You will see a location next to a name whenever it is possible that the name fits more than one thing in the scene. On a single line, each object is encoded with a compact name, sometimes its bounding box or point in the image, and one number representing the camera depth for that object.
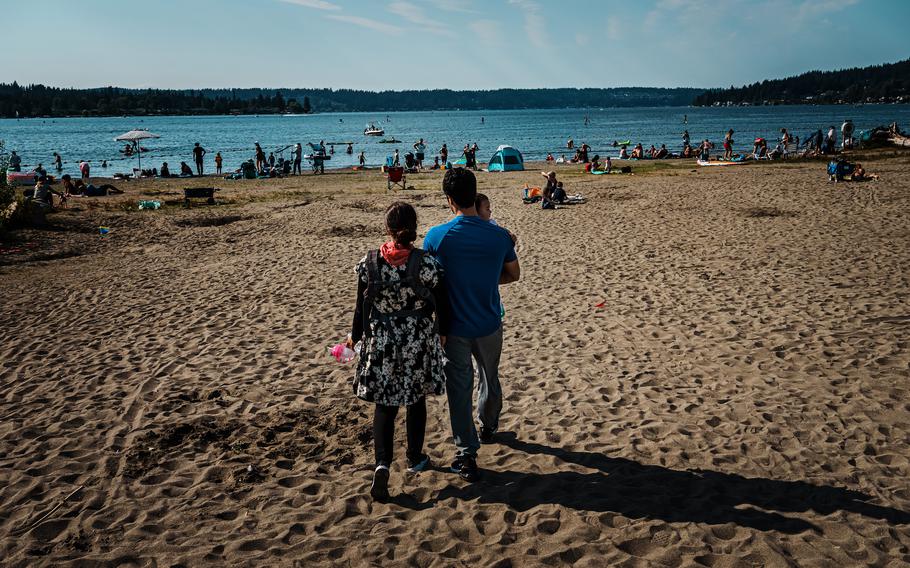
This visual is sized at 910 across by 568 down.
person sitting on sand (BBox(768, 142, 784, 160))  33.90
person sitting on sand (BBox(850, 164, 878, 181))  20.85
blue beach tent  34.28
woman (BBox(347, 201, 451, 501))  3.92
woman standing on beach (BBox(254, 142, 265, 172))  34.81
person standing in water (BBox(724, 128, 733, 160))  34.56
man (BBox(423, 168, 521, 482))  4.04
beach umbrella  34.91
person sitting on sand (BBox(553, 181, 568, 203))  19.58
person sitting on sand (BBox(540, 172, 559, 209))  18.97
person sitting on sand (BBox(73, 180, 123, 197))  24.47
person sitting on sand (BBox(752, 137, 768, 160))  34.16
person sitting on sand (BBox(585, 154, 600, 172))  31.49
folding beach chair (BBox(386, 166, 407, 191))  25.94
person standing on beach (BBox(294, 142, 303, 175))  35.47
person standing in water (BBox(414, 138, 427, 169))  37.72
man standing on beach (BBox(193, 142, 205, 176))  34.53
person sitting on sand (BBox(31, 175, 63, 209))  18.50
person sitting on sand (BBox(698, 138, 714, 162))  35.09
